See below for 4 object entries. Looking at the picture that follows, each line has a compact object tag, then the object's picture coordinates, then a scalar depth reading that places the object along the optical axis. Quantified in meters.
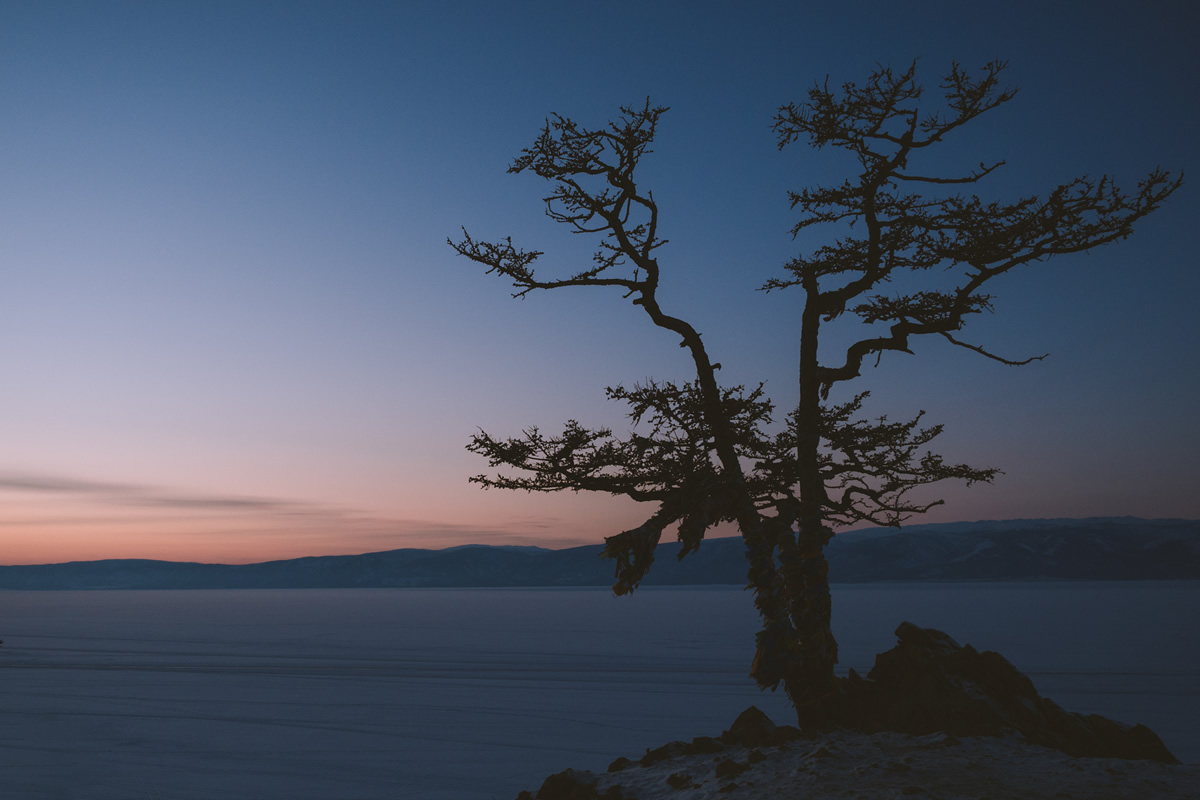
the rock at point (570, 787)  9.85
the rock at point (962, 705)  10.77
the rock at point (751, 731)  10.81
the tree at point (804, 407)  11.83
